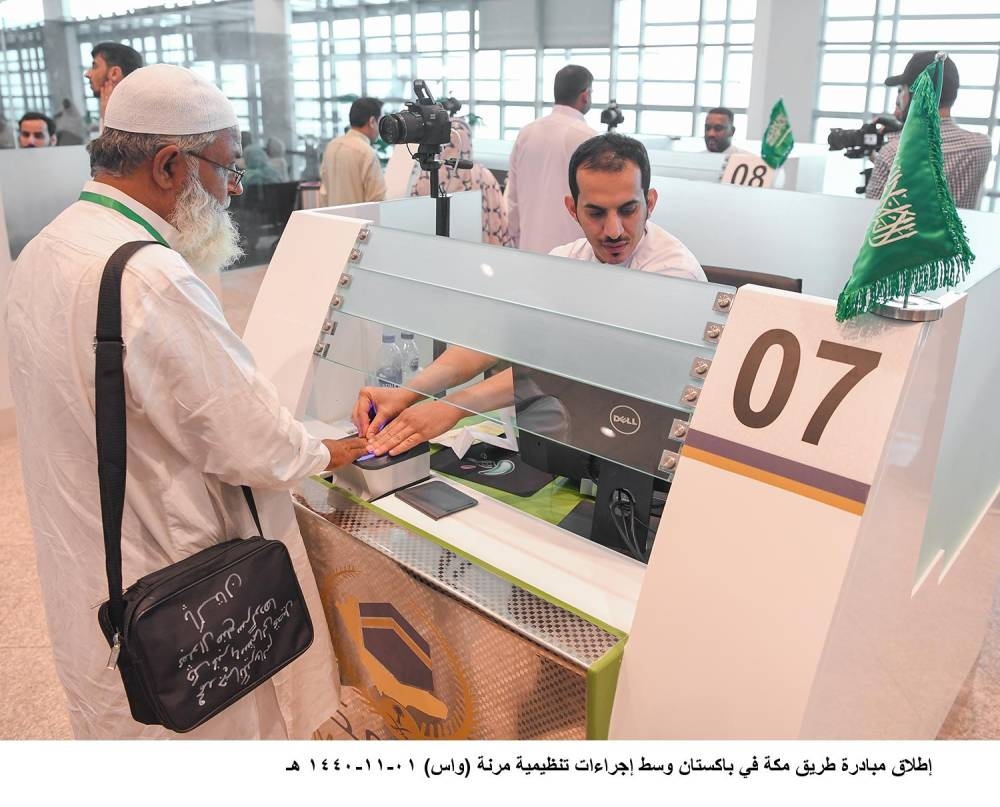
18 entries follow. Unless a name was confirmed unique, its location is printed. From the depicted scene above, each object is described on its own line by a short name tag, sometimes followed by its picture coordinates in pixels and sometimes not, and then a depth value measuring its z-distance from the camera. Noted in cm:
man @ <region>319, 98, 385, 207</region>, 627
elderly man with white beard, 128
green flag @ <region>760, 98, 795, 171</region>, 457
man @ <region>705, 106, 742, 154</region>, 677
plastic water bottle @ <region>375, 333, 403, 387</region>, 190
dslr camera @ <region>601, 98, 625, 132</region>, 524
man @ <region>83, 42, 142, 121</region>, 359
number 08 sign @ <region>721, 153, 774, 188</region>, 472
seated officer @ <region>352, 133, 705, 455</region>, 178
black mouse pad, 191
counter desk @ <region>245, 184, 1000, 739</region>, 108
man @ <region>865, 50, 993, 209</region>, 370
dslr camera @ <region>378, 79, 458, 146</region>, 228
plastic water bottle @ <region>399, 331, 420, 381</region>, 189
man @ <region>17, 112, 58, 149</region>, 567
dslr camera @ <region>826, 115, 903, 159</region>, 401
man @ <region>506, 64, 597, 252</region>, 401
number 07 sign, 105
